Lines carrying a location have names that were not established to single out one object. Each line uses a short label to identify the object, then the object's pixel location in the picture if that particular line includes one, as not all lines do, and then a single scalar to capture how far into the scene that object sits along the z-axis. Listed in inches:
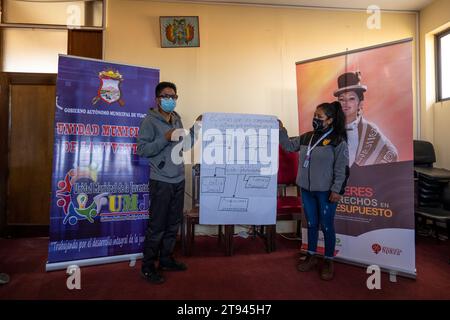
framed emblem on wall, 149.5
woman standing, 97.9
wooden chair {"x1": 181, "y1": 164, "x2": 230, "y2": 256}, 119.5
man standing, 93.0
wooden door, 144.7
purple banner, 103.1
